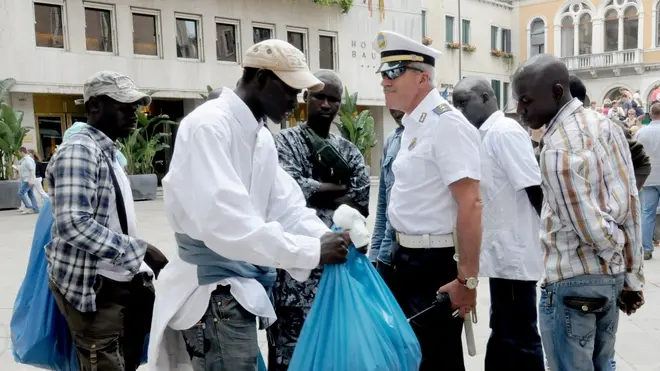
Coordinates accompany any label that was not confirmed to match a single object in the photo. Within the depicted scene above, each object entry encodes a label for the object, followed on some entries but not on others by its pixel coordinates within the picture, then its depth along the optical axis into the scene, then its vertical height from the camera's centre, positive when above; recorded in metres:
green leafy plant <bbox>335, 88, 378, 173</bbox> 20.88 +0.64
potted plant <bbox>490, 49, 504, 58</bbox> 33.19 +4.98
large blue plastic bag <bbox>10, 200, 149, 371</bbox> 2.66 -0.78
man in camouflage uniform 3.32 -0.23
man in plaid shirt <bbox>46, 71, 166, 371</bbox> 2.41 -0.39
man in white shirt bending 1.92 -0.29
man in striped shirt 2.31 -0.36
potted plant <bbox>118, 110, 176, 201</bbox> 16.34 -0.24
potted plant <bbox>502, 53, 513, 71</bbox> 34.38 +4.75
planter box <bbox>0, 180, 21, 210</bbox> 14.89 -1.01
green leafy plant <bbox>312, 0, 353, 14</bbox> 22.33 +5.54
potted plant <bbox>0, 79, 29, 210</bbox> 14.84 +0.18
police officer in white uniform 2.63 -0.29
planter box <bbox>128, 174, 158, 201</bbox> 16.30 -1.02
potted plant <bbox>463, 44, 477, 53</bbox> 30.83 +4.92
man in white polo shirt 3.33 -0.62
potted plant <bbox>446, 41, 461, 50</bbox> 30.03 +4.95
